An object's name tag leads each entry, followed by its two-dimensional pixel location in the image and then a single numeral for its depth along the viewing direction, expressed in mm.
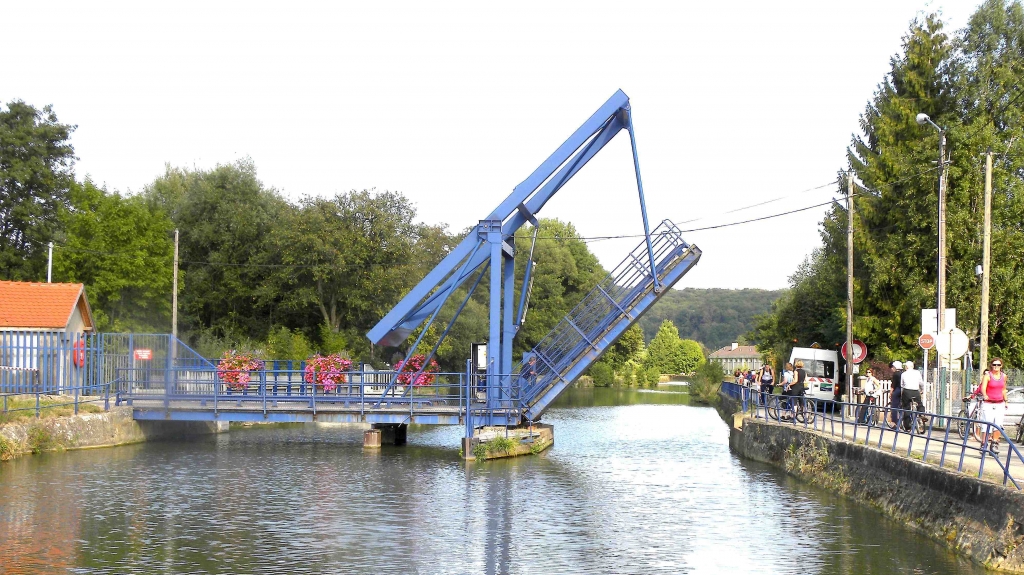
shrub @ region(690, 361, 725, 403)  66725
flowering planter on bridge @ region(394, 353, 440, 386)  27881
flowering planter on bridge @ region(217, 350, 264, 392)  29344
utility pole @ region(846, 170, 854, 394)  32156
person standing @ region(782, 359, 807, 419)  27219
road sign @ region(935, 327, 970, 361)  22625
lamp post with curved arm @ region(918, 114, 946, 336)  24345
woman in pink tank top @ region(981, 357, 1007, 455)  18172
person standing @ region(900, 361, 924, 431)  23516
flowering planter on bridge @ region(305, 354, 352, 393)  28188
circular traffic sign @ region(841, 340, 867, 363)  34166
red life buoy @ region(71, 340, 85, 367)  30703
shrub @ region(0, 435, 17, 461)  23672
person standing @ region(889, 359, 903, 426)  24625
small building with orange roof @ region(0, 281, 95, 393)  28672
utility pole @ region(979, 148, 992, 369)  25234
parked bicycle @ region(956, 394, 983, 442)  19891
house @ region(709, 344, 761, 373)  192875
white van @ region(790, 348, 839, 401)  44362
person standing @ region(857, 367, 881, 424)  26328
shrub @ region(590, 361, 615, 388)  90375
